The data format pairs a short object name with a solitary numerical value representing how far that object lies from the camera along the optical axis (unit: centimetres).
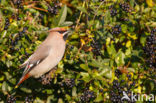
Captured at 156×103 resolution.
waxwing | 644
